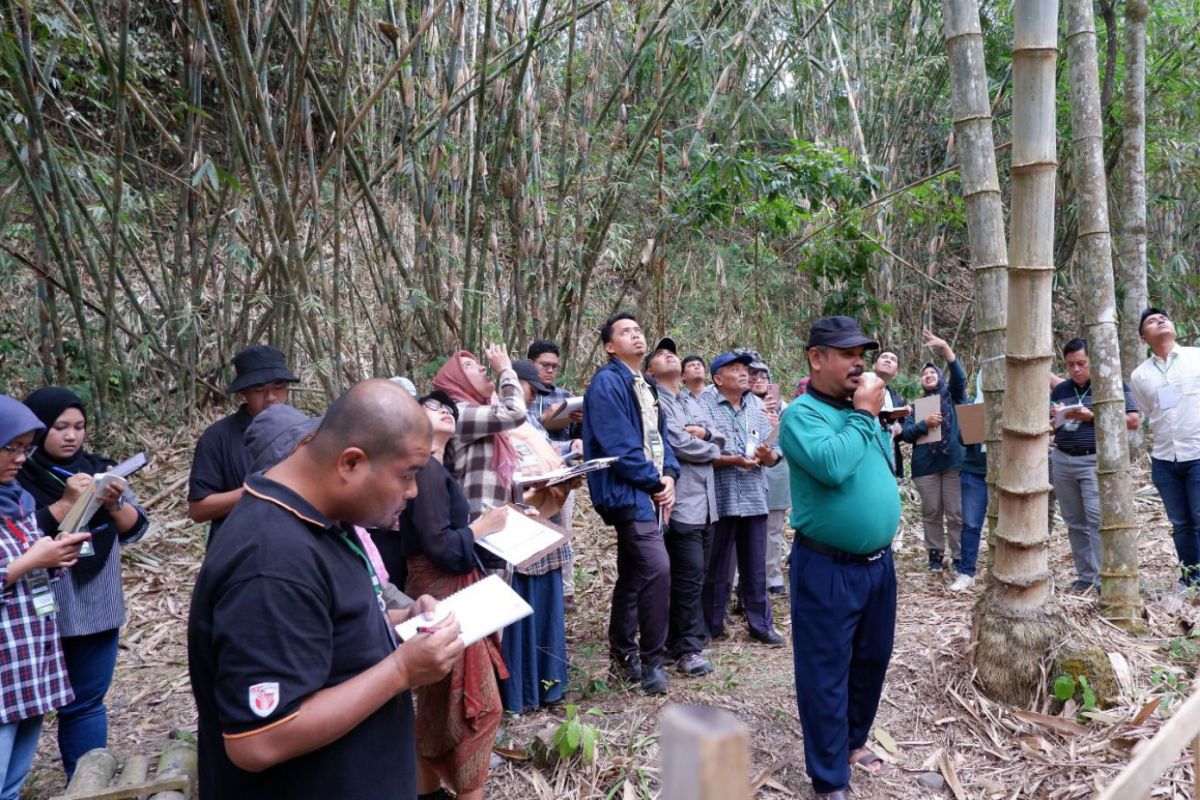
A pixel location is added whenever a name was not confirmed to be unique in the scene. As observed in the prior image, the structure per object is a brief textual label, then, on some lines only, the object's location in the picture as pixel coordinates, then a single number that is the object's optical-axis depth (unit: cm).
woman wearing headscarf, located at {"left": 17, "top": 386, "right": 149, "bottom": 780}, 304
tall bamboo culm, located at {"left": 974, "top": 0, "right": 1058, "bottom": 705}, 317
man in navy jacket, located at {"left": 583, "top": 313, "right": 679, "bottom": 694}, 395
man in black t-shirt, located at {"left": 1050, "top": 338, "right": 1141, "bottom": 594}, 527
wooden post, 71
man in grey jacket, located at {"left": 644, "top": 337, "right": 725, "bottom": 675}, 436
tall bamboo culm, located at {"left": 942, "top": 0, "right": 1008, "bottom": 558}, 357
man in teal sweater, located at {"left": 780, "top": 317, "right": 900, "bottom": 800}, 290
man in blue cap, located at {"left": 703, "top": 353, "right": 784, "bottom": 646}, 484
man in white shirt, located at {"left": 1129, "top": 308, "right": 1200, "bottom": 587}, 498
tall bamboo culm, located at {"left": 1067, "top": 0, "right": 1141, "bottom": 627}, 395
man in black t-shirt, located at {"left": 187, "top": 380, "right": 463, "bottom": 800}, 138
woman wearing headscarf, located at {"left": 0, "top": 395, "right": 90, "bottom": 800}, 258
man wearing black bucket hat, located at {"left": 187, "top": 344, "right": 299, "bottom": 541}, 337
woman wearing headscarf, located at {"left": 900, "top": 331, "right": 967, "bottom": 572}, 595
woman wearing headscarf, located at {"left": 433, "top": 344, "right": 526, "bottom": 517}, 353
